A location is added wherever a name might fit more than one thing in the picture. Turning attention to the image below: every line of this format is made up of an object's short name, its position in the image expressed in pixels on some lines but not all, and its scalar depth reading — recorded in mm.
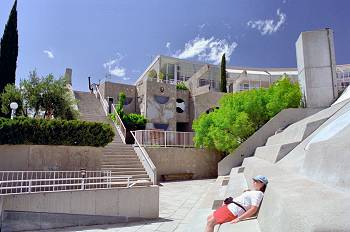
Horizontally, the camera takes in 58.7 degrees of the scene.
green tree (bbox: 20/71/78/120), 17688
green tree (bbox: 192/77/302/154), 17531
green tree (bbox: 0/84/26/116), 17438
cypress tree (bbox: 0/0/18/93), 20562
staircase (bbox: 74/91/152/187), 15042
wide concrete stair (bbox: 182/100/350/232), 2660
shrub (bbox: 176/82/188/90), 29347
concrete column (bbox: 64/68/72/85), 29597
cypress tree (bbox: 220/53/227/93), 32969
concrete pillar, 16484
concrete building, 26288
